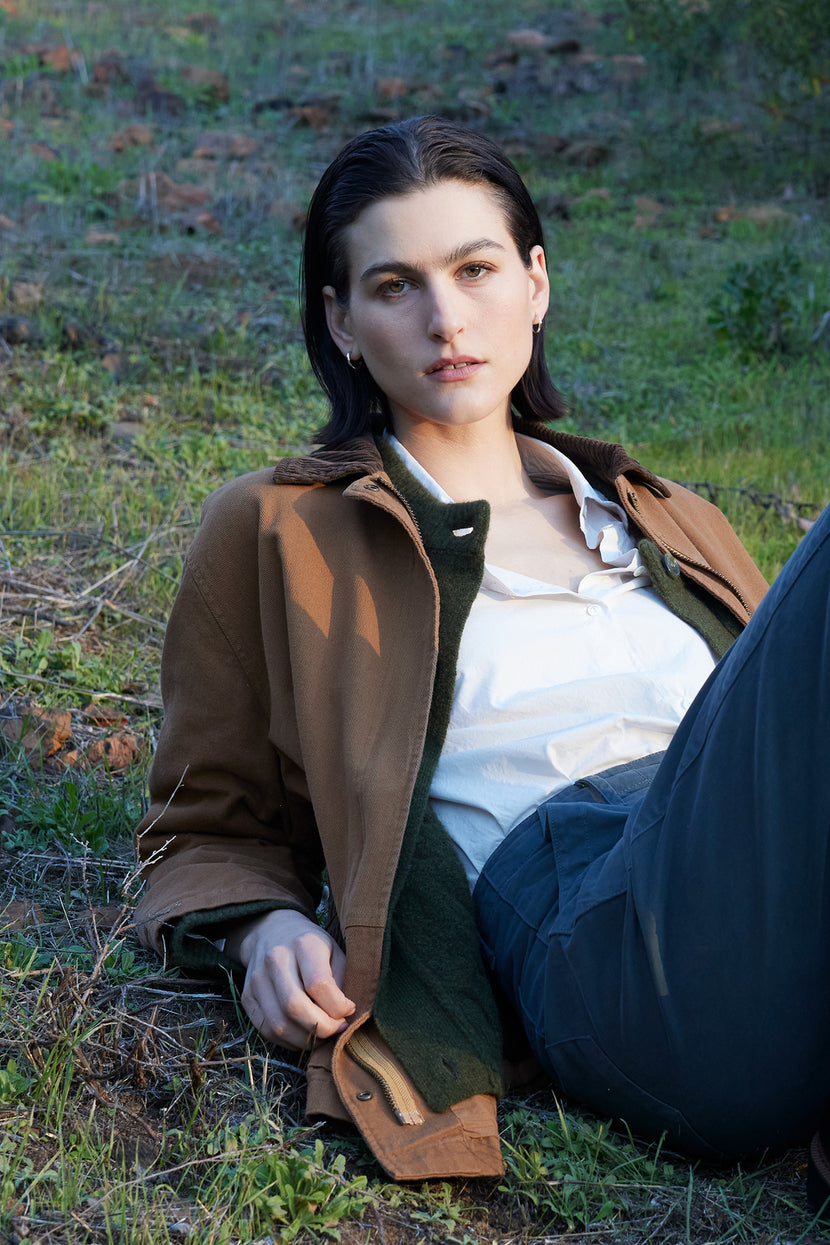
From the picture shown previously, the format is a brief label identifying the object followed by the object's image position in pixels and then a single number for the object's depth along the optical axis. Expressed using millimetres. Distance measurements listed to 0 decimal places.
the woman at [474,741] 1561
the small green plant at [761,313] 6402
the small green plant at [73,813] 2701
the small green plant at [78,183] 7711
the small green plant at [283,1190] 1620
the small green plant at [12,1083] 1786
